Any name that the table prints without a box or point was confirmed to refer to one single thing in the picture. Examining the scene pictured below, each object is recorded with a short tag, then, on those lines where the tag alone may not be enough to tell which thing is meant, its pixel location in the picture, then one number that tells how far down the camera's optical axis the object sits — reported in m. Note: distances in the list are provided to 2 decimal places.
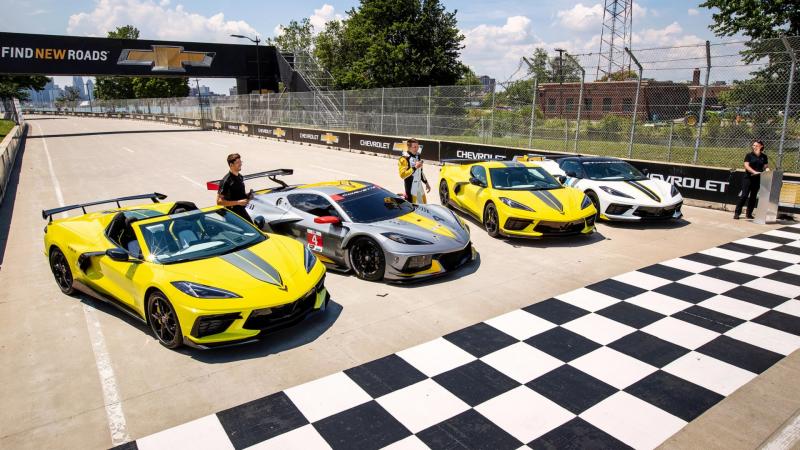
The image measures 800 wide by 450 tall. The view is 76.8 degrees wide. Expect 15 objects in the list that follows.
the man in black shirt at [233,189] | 7.06
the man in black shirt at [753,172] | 9.96
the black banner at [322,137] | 26.27
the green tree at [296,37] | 88.62
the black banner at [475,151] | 16.70
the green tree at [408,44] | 42.91
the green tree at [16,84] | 65.59
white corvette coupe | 9.48
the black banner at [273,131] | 32.06
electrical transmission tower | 64.31
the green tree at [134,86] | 85.00
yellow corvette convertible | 4.65
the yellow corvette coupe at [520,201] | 8.24
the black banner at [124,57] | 36.50
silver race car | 6.51
